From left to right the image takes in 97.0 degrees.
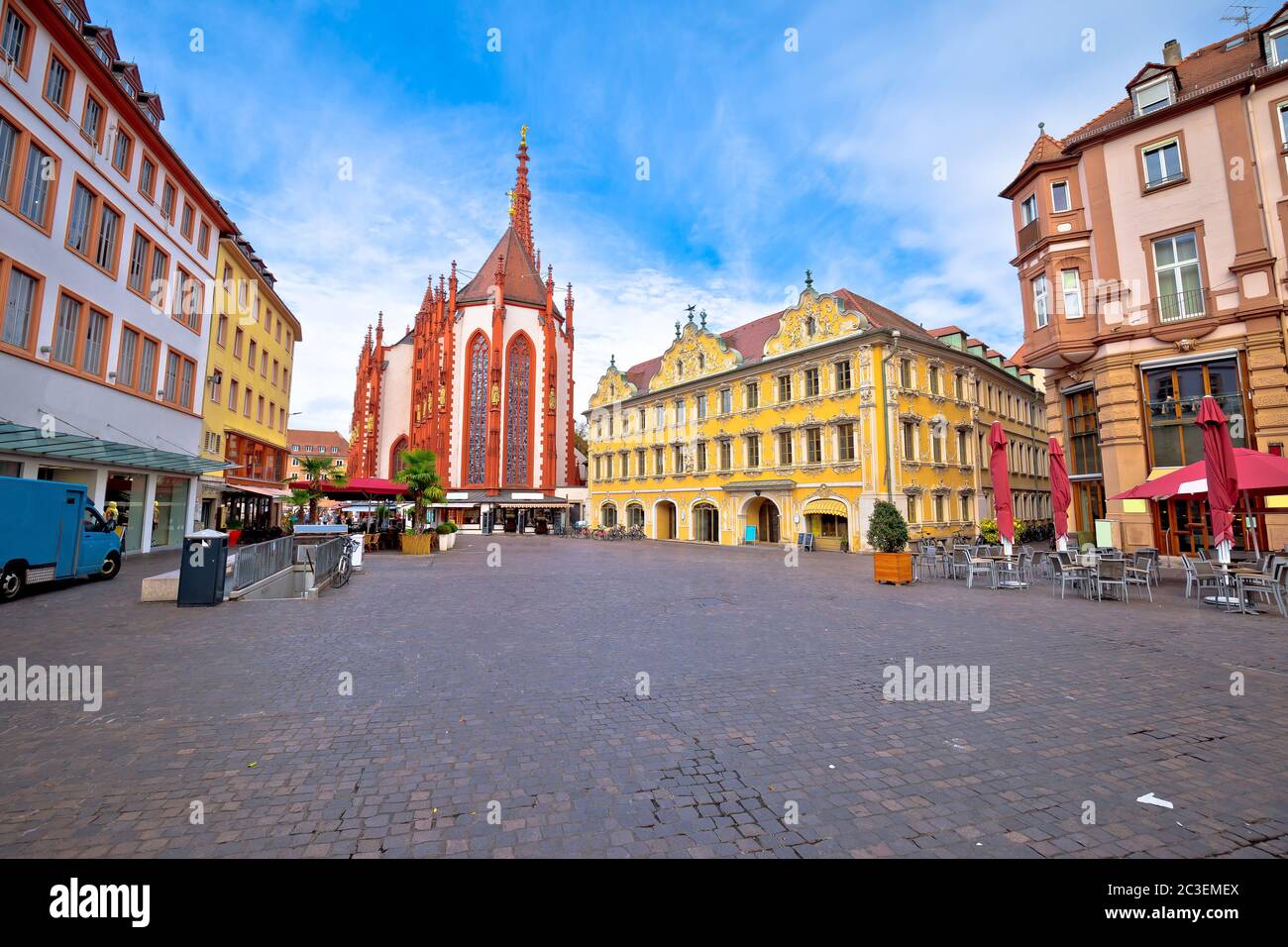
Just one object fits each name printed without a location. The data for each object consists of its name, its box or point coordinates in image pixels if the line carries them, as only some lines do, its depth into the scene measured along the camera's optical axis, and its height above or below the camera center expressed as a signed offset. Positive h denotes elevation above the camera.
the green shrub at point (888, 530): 14.77 +0.10
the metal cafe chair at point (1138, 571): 12.21 -0.81
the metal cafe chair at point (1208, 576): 10.98 -0.82
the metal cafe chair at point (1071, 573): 12.40 -0.87
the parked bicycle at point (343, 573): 14.10 -0.95
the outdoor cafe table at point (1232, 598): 10.29 -1.23
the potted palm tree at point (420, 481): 27.41 +2.60
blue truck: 10.70 -0.03
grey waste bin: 10.49 -0.63
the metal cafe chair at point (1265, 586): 9.99 -0.97
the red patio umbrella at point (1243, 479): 11.08 +1.15
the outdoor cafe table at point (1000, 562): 13.65 -0.70
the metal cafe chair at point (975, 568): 14.10 -0.84
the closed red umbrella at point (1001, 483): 14.02 +1.24
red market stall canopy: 26.47 +2.15
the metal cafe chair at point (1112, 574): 11.73 -0.82
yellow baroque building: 28.31 +6.12
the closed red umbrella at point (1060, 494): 14.19 +0.99
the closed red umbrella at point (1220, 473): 10.57 +1.13
